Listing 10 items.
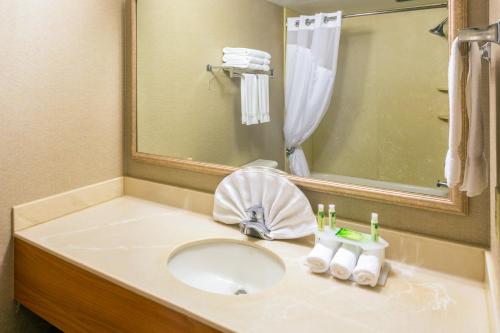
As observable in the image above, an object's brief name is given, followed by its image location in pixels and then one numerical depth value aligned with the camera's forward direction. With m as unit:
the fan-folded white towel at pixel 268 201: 1.18
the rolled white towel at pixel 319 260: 0.96
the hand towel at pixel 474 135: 0.76
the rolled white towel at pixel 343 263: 0.93
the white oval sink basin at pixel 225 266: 1.14
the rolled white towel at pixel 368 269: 0.90
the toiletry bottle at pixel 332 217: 1.08
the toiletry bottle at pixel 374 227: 1.00
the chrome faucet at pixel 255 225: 1.21
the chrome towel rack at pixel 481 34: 0.64
